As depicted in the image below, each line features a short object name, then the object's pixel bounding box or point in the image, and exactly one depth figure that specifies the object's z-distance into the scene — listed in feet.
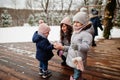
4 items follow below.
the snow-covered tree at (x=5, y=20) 28.46
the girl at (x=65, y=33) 6.16
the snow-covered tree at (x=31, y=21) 30.49
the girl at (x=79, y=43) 4.53
